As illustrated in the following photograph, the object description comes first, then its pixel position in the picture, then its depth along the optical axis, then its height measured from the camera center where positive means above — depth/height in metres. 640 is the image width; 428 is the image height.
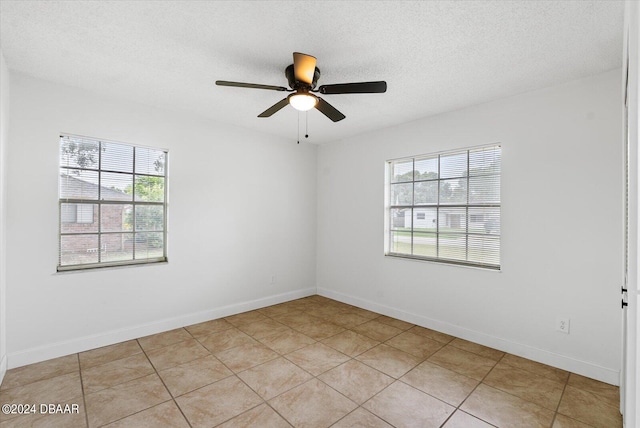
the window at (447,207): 3.33 +0.10
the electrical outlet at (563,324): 2.77 -0.98
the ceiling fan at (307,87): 2.13 +0.95
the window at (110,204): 3.03 +0.07
